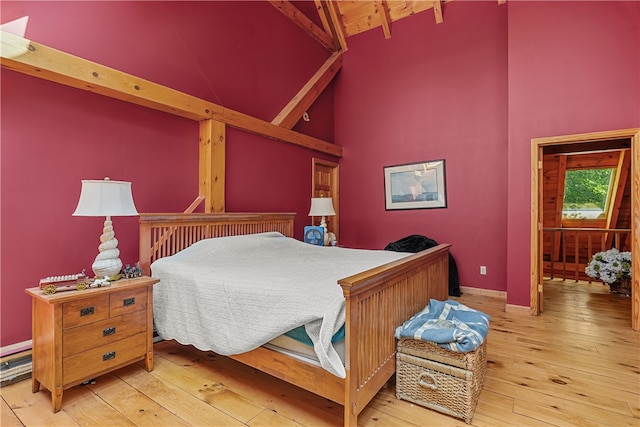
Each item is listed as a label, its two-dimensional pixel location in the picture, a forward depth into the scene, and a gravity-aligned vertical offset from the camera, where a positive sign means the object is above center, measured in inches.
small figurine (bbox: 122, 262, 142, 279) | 90.4 -16.9
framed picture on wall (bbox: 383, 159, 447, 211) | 178.1 +15.9
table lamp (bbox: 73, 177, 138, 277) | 79.0 +1.5
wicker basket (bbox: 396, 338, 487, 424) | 66.1 -35.8
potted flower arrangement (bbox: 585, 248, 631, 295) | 156.8 -28.4
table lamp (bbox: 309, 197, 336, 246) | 168.2 +2.7
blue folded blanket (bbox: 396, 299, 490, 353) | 65.8 -26.4
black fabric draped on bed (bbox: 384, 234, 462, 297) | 166.9 -18.4
